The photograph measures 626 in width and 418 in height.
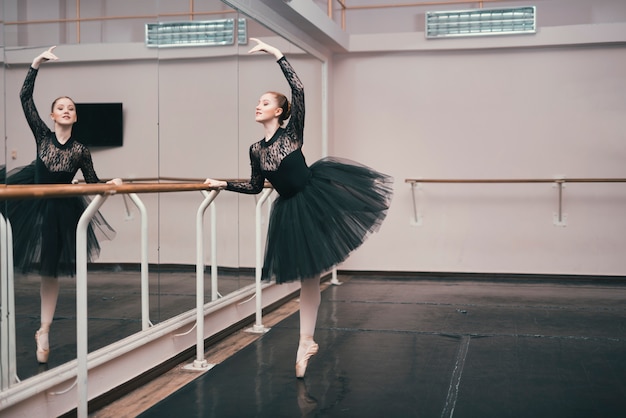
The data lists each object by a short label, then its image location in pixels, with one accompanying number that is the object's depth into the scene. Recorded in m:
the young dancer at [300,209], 3.27
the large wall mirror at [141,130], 2.47
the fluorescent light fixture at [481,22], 6.73
